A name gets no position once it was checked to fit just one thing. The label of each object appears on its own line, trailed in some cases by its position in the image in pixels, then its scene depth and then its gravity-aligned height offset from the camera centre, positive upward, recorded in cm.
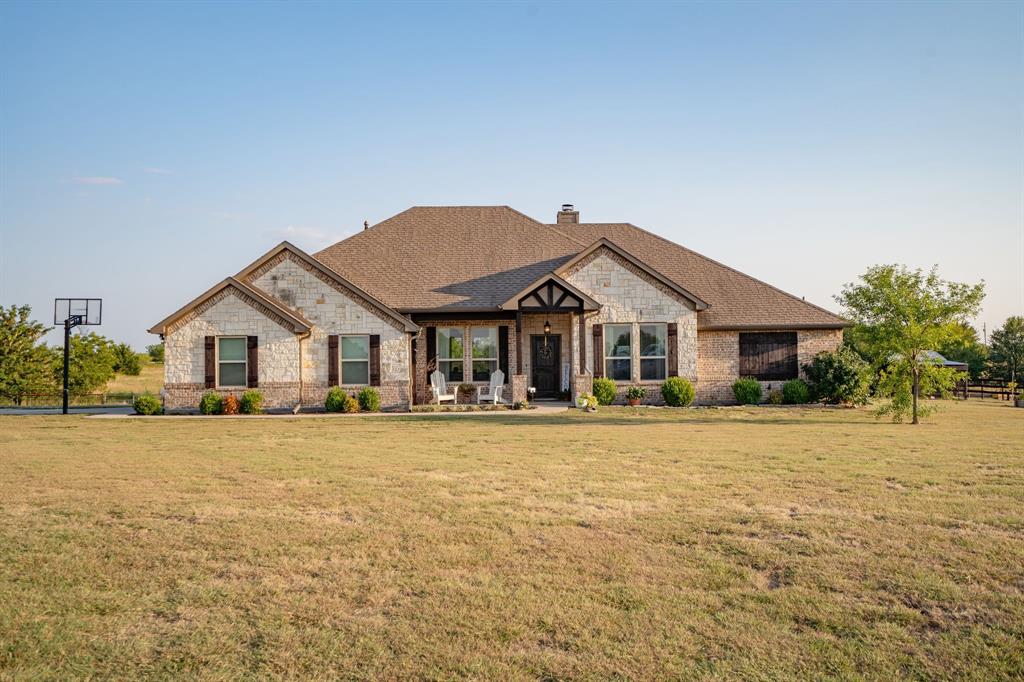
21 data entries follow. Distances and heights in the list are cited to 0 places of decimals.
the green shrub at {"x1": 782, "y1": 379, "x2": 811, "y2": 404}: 2445 -93
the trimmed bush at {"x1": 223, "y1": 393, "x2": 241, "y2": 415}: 2162 -110
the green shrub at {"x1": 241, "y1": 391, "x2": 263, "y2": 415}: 2167 -102
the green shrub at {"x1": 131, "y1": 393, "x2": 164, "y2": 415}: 2188 -107
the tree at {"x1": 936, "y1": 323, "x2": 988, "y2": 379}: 4503 +51
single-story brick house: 2220 +155
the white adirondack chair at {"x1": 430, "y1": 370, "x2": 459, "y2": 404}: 2347 -66
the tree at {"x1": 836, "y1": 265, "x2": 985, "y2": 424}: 1870 +101
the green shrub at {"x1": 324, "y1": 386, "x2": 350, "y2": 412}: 2200 -99
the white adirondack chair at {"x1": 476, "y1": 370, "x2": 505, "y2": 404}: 2347 -77
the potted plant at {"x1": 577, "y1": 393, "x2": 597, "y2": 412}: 2175 -109
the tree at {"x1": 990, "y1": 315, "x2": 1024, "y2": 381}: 3816 +82
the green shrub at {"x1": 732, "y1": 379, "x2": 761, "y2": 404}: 2441 -85
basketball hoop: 2500 +201
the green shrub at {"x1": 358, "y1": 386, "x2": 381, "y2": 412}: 2214 -100
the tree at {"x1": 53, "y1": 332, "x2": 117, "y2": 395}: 3141 +28
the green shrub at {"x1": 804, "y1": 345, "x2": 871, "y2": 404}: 2406 -42
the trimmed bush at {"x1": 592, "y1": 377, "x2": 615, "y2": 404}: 2359 -79
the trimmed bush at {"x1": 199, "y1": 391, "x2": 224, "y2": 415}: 2167 -107
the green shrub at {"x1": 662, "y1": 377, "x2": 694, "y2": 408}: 2356 -85
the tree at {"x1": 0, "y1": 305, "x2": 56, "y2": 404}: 2923 +53
